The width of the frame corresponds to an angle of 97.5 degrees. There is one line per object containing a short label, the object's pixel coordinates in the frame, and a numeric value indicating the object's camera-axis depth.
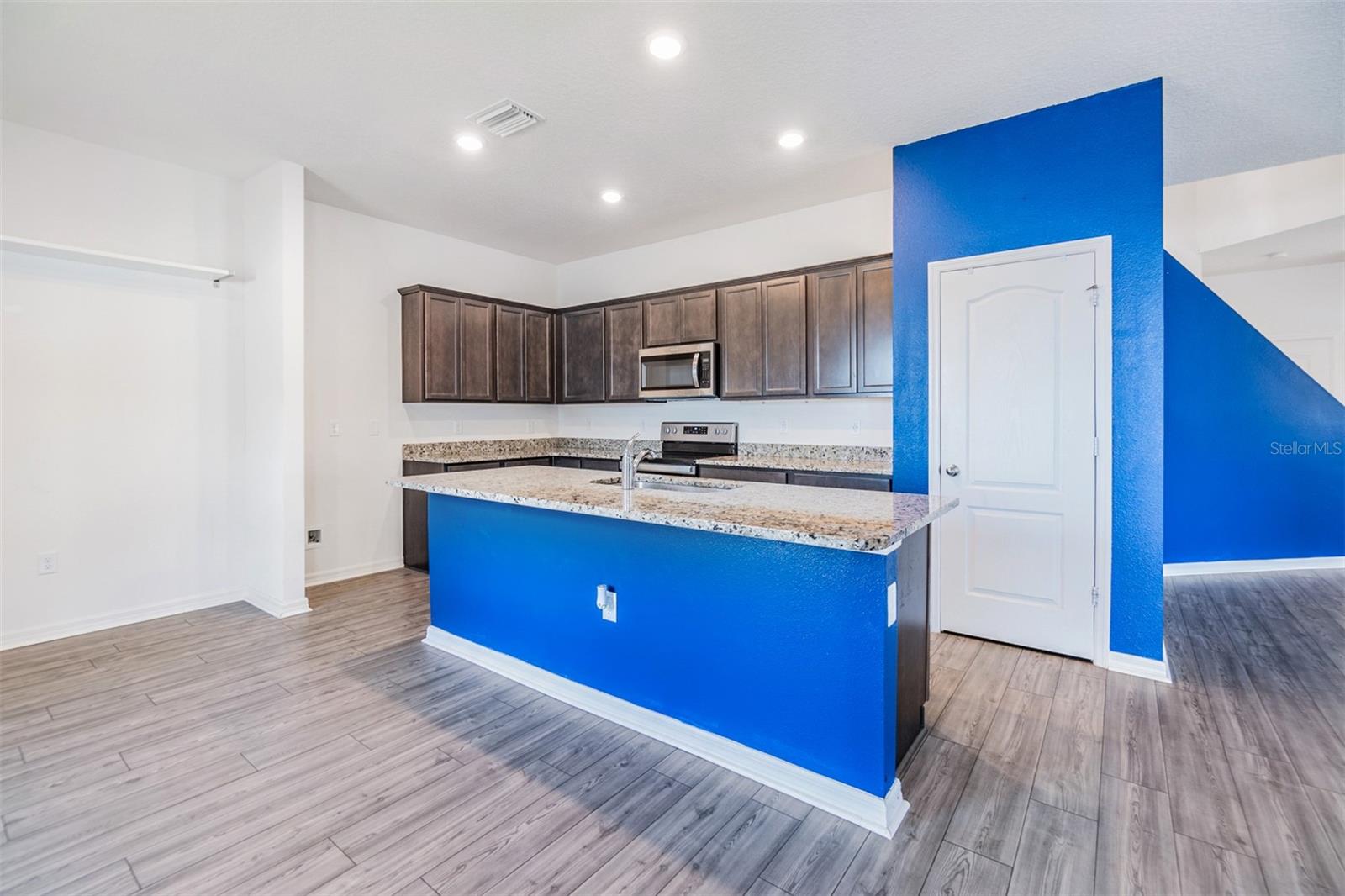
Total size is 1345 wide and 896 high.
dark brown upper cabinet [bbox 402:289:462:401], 4.79
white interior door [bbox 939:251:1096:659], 2.98
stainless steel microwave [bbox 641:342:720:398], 4.82
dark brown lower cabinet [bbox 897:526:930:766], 1.99
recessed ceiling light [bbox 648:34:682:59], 2.45
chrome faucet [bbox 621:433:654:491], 2.71
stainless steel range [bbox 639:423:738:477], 4.96
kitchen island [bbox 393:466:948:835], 1.80
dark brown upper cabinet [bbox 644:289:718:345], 4.90
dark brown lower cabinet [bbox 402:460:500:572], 4.71
